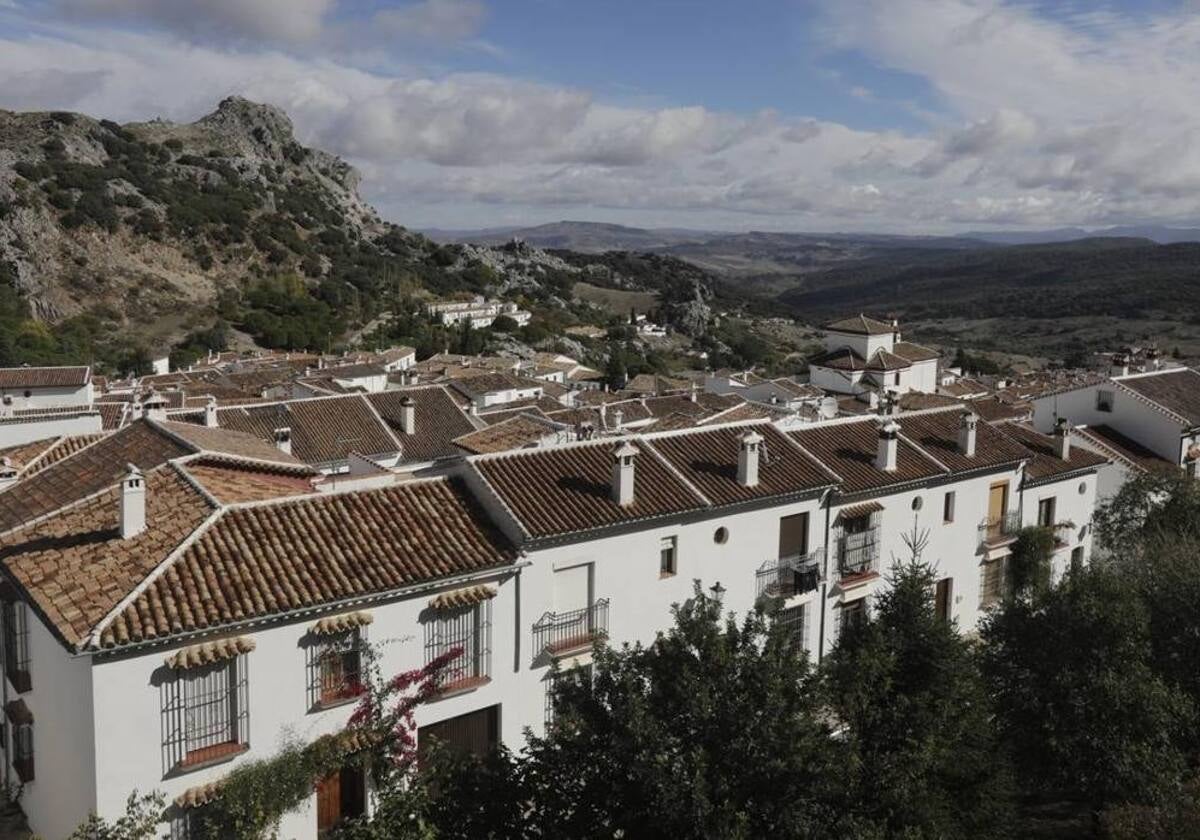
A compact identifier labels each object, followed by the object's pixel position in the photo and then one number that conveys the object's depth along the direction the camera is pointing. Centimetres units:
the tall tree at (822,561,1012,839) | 1165
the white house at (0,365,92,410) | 4384
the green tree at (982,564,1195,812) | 1536
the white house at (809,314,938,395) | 6041
